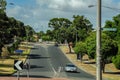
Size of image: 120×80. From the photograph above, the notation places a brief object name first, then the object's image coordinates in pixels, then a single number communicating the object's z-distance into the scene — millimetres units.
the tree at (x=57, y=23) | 115504
